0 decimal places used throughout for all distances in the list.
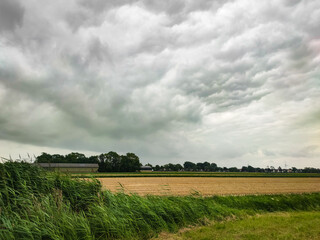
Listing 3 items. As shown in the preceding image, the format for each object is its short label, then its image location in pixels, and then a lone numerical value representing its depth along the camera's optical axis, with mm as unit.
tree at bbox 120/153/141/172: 151875
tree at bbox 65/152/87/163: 170125
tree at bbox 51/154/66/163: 162200
